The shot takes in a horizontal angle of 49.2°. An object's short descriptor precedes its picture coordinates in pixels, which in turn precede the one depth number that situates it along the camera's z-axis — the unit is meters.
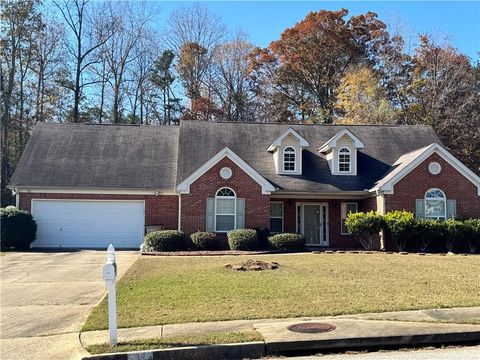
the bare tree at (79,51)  43.06
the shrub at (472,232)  22.25
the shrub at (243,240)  22.12
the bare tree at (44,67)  42.16
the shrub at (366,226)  22.45
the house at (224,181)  23.83
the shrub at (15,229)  23.06
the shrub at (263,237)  22.86
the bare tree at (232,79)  47.31
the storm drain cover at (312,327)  8.09
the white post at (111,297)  7.48
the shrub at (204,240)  22.58
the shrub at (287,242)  22.22
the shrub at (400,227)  21.91
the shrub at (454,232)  22.08
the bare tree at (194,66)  47.62
